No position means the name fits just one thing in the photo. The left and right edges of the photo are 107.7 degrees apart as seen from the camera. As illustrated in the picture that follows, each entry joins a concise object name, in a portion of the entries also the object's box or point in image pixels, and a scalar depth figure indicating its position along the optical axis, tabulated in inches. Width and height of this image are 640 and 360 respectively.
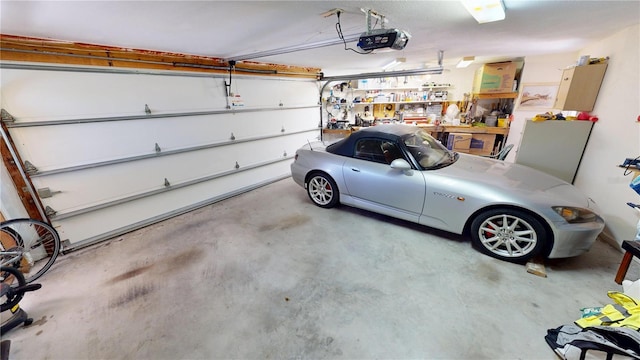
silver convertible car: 80.6
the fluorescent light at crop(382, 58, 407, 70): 175.0
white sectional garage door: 96.2
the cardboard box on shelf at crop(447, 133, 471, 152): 214.2
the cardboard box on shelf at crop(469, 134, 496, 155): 209.9
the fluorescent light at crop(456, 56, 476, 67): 175.9
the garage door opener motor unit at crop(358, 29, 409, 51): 70.7
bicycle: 89.3
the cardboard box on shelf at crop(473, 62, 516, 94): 191.8
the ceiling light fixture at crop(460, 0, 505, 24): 64.1
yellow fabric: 54.1
